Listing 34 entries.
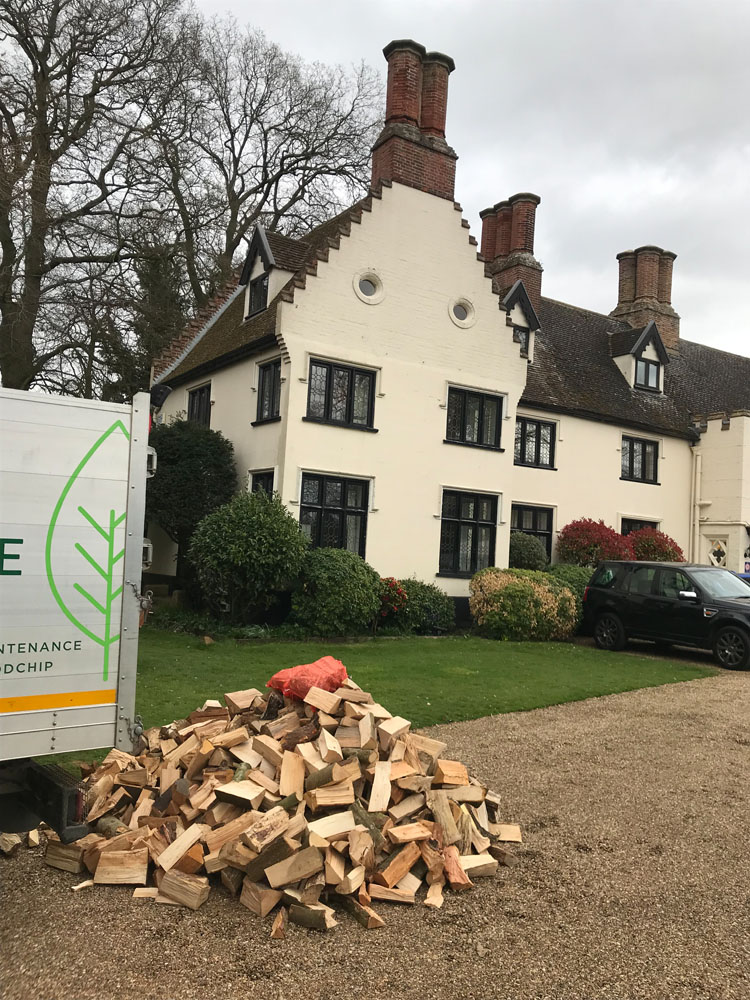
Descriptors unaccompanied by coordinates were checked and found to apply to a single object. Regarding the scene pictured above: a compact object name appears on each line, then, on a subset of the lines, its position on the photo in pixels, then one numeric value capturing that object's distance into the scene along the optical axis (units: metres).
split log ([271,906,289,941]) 4.03
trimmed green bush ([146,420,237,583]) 17.19
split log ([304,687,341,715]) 5.61
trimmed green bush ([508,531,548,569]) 20.22
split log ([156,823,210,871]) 4.52
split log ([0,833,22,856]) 4.84
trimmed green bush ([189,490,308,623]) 14.20
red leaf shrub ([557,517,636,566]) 21.22
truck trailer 3.86
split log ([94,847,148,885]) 4.48
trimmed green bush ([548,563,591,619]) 18.01
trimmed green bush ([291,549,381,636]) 14.63
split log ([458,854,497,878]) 4.84
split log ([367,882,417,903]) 4.47
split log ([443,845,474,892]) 4.68
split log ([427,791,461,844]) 5.02
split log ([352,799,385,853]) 4.76
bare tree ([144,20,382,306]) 30.08
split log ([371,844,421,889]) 4.57
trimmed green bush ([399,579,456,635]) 16.59
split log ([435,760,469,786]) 5.45
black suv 13.59
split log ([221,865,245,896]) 4.43
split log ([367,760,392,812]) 5.00
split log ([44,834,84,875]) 4.66
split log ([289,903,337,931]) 4.14
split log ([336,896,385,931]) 4.20
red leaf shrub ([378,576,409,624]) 16.28
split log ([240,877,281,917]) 4.24
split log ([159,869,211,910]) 4.30
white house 16.78
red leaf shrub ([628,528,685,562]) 21.94
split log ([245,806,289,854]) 4.43
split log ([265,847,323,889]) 4.31
